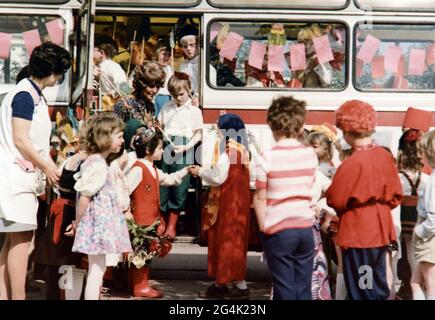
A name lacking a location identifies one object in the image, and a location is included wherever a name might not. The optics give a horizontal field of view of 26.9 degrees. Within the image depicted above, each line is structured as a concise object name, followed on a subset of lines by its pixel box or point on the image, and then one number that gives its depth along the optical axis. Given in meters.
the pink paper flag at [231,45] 8.68
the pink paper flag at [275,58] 8.68
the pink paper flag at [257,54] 8.66
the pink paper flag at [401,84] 8.73
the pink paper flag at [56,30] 8.50
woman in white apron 6.76
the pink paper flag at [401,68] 8.69
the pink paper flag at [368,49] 8.70
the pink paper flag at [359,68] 8.72
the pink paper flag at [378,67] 8.70
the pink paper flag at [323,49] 8.66
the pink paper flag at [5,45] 8.45
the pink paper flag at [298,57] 8.67
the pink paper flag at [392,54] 8.68
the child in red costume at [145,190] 7.85
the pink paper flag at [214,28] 8.71
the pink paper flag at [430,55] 8.71
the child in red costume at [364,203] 6.43
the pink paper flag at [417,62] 8.69
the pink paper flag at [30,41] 8.44
